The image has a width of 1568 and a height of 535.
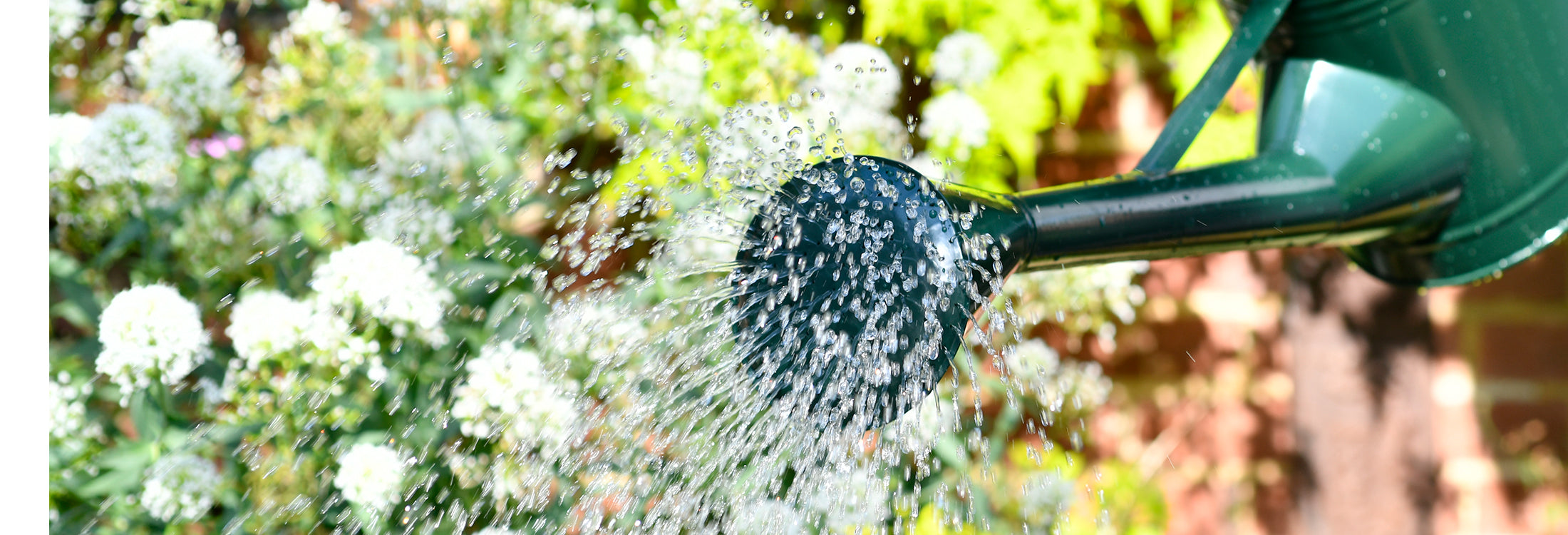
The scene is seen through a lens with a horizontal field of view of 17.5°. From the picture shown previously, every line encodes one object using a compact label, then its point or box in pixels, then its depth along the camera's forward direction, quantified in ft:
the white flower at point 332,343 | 5.51
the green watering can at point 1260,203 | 4.74
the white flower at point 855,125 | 5.82
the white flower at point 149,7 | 6.01
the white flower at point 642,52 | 6.18
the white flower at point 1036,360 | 6.46
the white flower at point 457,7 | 6.07
